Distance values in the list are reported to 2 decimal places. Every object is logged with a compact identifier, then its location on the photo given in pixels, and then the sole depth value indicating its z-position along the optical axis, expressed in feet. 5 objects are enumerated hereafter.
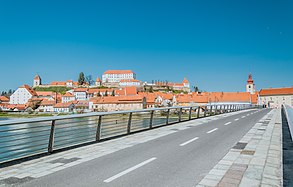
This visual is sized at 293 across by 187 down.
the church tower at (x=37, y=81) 598.75
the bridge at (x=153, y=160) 15.61
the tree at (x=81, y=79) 524.52
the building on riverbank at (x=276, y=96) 428.56
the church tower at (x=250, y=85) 406.29
